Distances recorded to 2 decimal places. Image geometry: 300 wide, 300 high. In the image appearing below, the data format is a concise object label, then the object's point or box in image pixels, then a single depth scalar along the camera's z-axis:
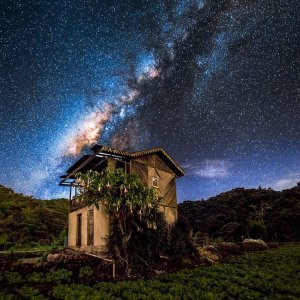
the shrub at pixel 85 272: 14.11
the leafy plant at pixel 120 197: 16.31
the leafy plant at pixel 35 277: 12.88
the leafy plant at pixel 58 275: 13.21
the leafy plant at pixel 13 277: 12.47
